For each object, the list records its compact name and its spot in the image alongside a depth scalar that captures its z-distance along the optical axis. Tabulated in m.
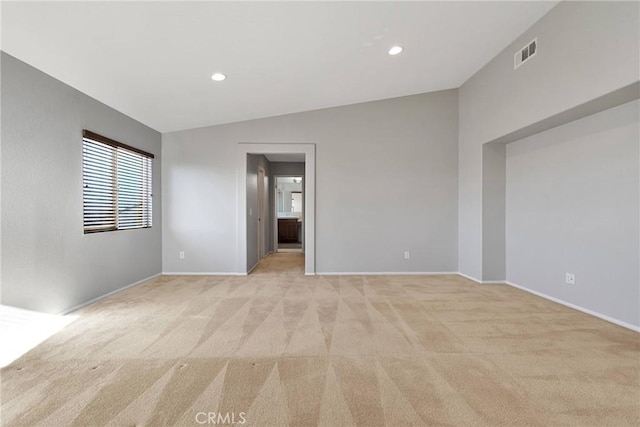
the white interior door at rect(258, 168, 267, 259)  6.37
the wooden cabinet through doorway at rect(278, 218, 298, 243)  9.45
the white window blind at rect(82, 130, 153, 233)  3.34
